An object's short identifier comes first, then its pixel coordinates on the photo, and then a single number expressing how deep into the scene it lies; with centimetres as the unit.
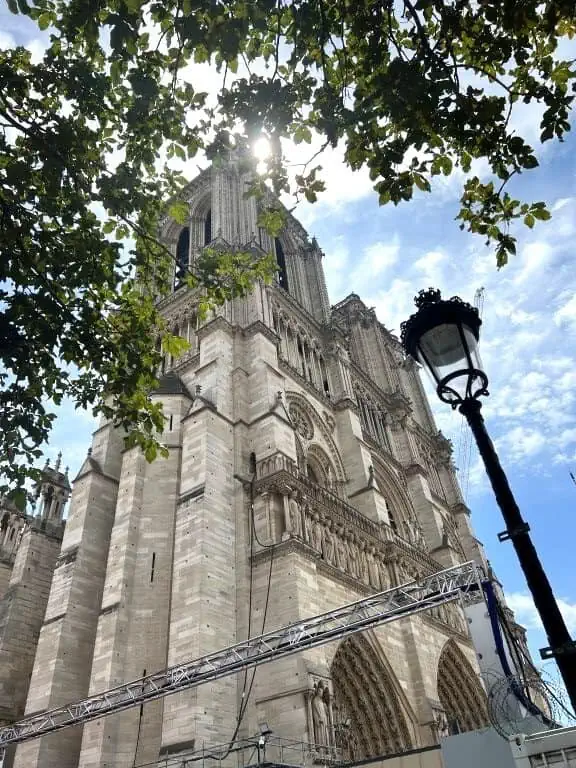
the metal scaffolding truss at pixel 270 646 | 1023
